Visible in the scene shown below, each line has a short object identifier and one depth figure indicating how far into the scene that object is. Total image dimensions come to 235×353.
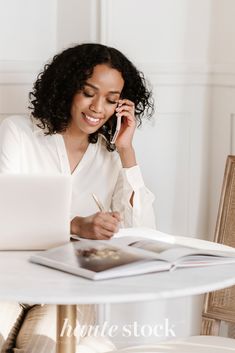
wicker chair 2.80
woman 2.89
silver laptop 2.16
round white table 1.84
